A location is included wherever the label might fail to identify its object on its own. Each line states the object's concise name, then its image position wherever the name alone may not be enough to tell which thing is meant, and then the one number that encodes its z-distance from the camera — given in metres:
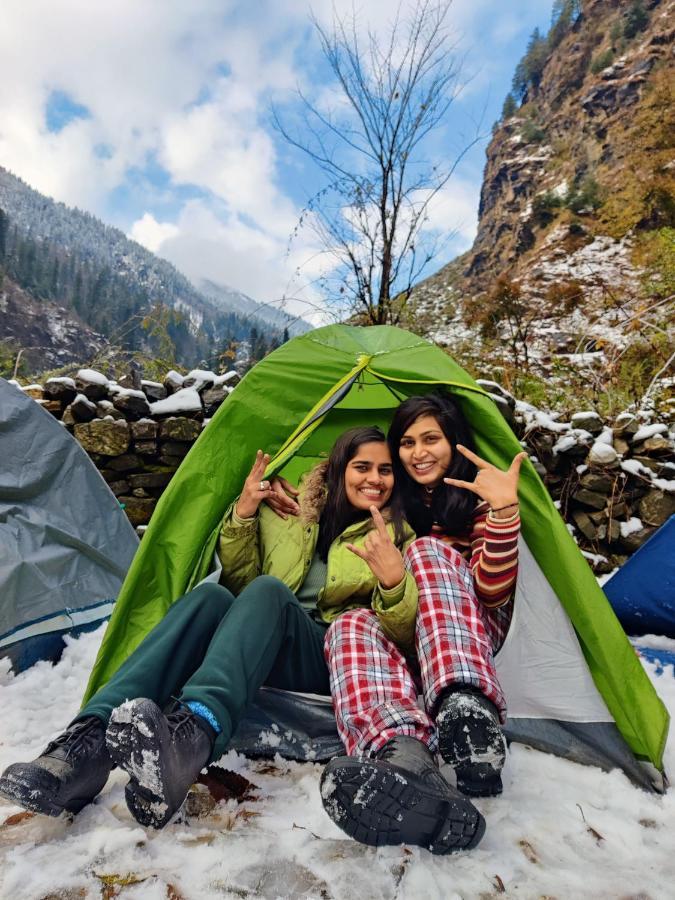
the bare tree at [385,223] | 5.77
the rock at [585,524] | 4.00
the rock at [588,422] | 4.27
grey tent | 2.23
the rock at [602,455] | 3.92
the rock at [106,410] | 4.32
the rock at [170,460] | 4.44
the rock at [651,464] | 3.85
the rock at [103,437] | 4.23
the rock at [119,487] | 4.33
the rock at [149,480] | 4.38
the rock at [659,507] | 3.74
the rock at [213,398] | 4.55
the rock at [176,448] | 4.44
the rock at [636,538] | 3.75
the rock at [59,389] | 4.27
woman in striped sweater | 1.25
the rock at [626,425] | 4.13
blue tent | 2.37
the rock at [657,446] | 3.90
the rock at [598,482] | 3.95
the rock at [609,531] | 3.87
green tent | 1.61
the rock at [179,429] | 4.43
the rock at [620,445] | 4.07
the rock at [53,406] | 4.24
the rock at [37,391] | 4.32
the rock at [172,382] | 4.68
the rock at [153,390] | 4.58
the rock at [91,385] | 4.35
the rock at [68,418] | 4.23
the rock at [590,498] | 3.97
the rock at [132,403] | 4.39
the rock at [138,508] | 4.34
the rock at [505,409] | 4.29
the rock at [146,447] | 4.38
